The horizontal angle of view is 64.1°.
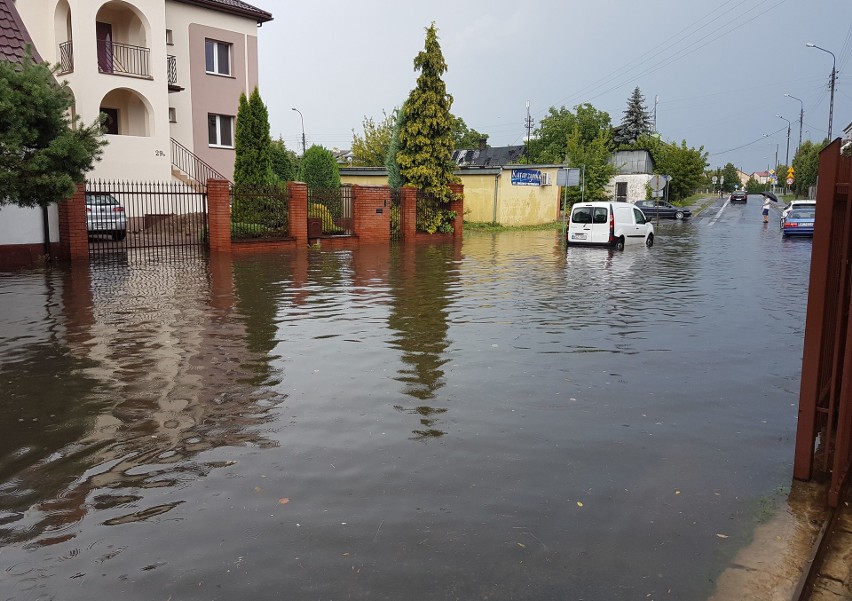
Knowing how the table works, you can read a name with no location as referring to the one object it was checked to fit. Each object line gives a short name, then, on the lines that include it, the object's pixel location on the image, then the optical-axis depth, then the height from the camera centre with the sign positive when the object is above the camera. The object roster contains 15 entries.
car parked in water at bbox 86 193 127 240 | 22.61 -0.42
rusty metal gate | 4.31 -0.77
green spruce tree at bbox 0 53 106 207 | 12.89 +1.24
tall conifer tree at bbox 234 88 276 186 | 26.44 +2.32
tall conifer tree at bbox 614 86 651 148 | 90.25 +11.15
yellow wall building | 40.84 +0.76
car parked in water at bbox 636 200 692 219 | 53.31 -0.19
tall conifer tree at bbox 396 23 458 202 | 31.28 +3.39
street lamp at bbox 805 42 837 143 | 50.38 +9.61
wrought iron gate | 21.11 -0.78
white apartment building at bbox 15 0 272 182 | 27.38 +5.84
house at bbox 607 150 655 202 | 69.94 +3.32
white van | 25.06 -0.63
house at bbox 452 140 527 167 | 85.94 +6.46
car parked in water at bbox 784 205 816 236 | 32.47 -0.61
